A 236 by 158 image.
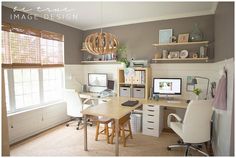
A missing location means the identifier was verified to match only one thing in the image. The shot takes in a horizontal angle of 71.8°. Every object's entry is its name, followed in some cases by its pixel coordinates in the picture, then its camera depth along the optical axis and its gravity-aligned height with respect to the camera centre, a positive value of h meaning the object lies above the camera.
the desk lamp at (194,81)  3.01 -0.24
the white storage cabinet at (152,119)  3.09 -0.99
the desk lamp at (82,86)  4.27 -0.48
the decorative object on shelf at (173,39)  3.37 +0.60
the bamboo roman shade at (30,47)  2.78 +0.41
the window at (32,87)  2.92 -0.39
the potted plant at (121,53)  3.88 +0.37
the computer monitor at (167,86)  3.25 -0.36
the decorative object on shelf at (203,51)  3.12 +0.32
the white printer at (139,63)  3.49 +0.11
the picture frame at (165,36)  3.43 +0.69
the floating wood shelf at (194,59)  3.16 +0.17
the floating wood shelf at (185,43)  3.04 +0.48
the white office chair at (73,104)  3.33 -0.74
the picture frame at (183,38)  3.25 +0.60
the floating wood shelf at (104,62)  4.04 +0.16
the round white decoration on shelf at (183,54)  3.29 +0.28
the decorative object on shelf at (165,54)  3.44 +0.29
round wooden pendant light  2.41 +0.38
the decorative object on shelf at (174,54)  3.35 +0.28
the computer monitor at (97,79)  4.11 -0.29
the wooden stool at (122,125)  2.65 -0.95
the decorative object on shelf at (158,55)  3.51 +0.28
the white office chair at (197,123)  2.18 -0.76
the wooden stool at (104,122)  2.75 -0.91
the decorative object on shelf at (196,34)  3.17 +0.66
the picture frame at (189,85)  3.33 -0.35
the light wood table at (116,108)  2.30 -0.65
